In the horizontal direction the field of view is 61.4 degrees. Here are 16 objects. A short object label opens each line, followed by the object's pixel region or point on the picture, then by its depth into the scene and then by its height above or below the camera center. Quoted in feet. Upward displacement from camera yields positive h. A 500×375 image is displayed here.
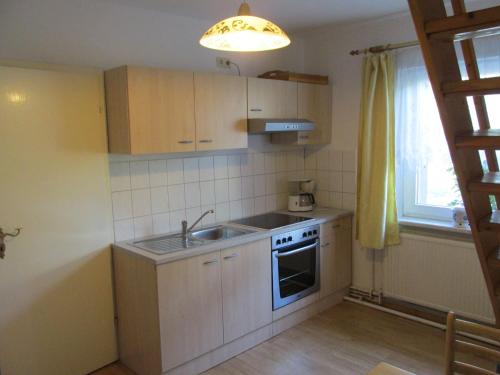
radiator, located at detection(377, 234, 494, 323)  10.23 -3.38
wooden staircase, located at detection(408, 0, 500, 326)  3.58 +0.45
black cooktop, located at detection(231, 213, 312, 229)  11.14 -1.94
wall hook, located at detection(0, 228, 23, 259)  7.84 -1.59
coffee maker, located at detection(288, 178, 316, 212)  12.59 -1.37
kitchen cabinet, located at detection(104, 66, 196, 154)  8.50 +0.91
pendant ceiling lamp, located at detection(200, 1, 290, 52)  5.63 +1.66
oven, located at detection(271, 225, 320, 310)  10.50 -3.04
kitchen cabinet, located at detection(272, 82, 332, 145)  12.13 +1.04
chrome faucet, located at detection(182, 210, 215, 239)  9.88 -1.74
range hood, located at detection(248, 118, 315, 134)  10.54 +0.64
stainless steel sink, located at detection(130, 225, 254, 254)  8.98 -2.01
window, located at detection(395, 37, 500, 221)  10.70 +0.03
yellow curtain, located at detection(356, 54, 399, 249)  11.07 -0.22
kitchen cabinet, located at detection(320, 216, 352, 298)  11.87 -3.09
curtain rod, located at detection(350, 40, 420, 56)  10.53 +2.60
